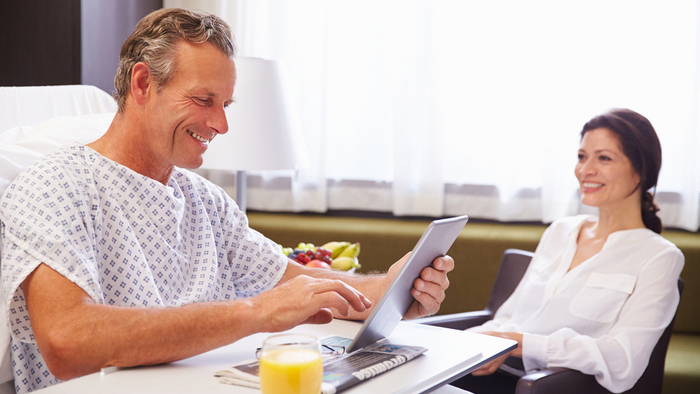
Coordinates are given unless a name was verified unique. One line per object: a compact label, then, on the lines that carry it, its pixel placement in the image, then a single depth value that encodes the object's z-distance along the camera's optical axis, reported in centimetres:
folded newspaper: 97
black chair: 165
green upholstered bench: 254
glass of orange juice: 82
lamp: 207
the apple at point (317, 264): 197
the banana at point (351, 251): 242
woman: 182
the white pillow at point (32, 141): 124
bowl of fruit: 207
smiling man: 104
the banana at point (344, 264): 224
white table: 96
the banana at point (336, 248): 243
